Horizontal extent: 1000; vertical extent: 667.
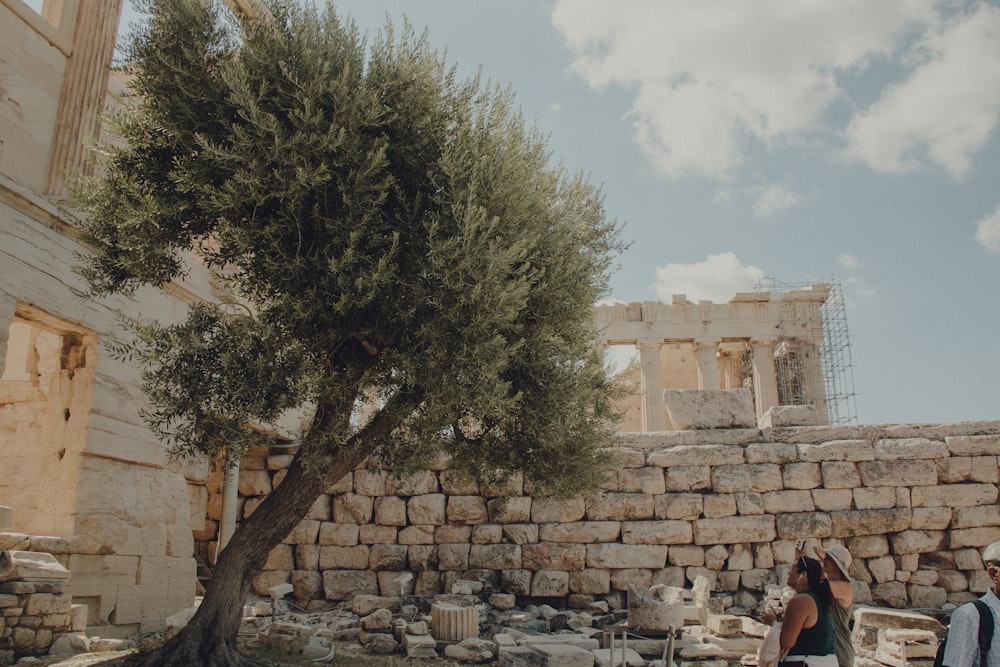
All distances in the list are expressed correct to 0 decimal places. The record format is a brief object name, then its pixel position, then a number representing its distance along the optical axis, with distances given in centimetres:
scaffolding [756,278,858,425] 3042
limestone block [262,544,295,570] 1262
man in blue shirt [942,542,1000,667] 392
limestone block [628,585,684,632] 1013
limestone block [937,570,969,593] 1173
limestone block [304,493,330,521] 1275
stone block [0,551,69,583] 798
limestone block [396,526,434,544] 1242
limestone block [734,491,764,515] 1212
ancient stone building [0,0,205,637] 901
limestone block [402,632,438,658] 943
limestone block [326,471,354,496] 1272
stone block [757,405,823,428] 1300
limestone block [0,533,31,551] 852
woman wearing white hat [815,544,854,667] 480
